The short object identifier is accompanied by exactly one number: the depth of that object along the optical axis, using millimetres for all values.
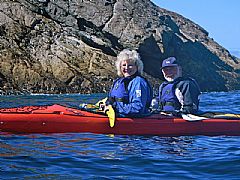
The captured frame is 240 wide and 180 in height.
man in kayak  8953
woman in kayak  8500
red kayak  8258
